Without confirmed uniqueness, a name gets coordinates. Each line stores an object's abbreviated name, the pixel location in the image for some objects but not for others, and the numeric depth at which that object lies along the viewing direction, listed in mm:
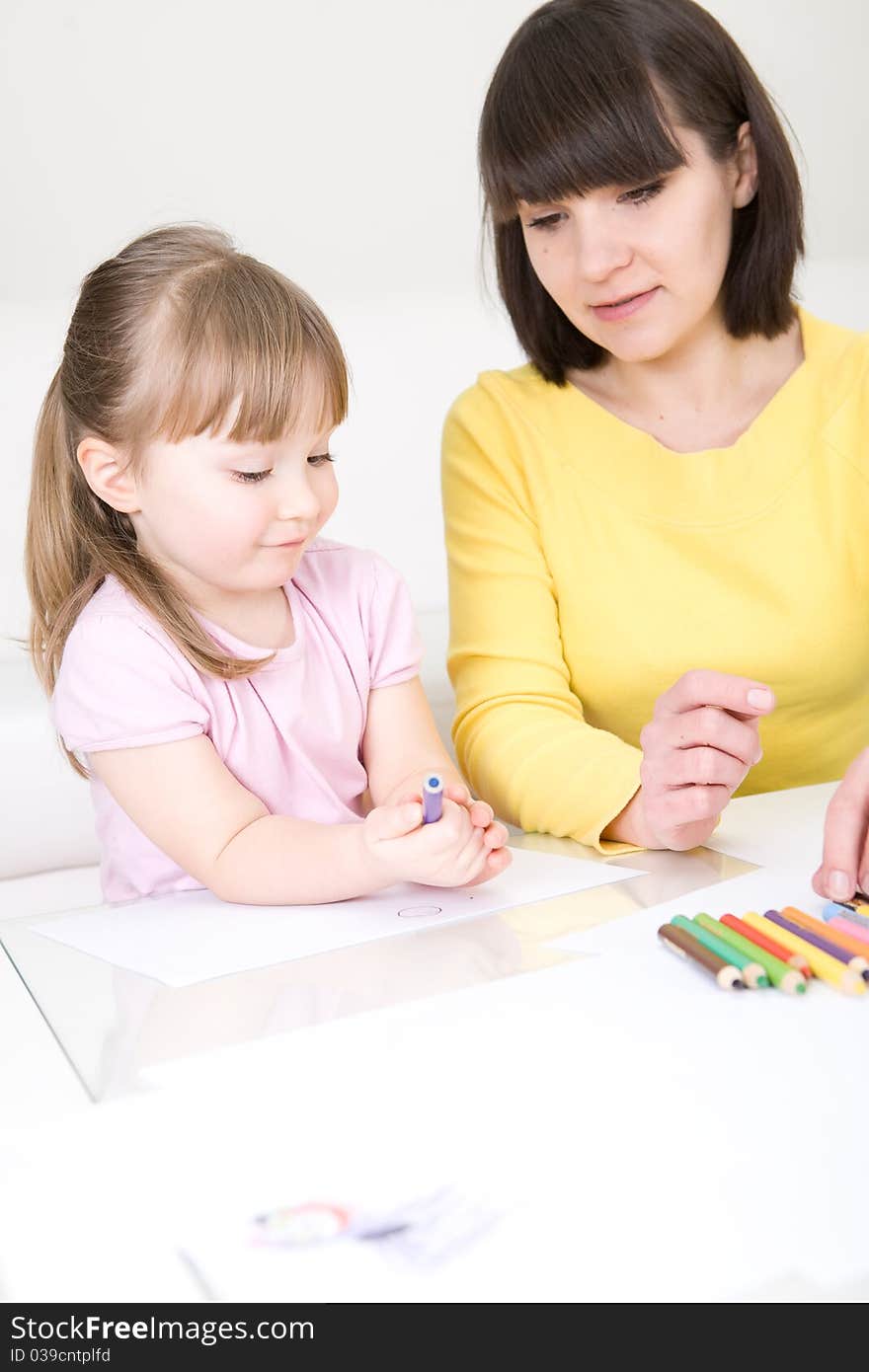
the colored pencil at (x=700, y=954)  667
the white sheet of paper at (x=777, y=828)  897
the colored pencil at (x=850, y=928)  721
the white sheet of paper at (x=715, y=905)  746
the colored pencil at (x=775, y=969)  662
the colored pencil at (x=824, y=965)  659
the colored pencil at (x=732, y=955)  664
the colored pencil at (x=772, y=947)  676
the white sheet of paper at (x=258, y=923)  768
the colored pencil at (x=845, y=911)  752
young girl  895
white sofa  1839
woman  1070
